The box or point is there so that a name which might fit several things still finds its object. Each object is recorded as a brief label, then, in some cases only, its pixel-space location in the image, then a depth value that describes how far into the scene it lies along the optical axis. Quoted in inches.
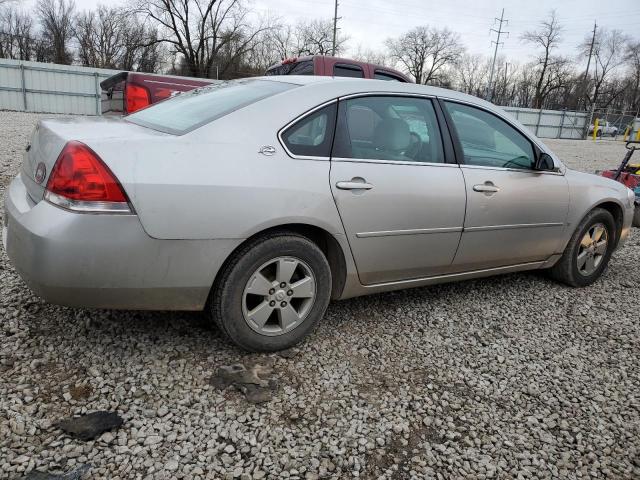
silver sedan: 85.3
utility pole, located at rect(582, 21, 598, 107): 2336.4
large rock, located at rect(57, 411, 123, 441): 79.0
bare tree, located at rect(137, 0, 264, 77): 1526.8
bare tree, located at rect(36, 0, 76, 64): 1902.1
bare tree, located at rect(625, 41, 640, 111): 2600.9
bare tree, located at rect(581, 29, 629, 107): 2591.0
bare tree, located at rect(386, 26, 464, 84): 2551.7
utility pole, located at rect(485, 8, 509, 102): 1976.1
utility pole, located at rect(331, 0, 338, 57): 1439.8
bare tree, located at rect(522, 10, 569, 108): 2342.2
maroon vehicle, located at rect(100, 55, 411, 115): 258.1
